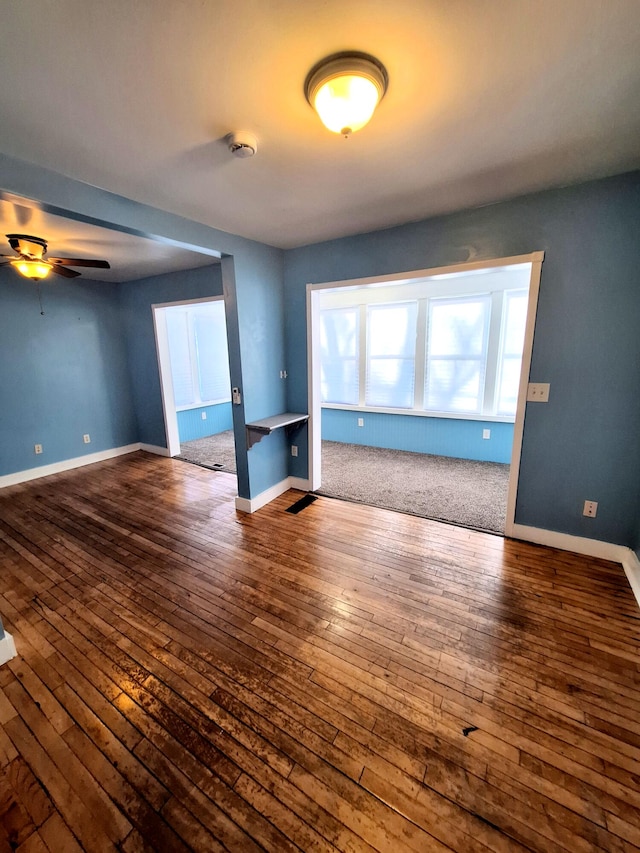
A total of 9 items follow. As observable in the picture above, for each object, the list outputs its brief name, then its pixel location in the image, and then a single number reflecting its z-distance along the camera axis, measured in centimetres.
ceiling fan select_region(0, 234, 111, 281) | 278
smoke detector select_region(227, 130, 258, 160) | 154
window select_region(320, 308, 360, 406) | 541
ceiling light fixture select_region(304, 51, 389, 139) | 116
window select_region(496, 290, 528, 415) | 420
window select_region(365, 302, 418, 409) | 495
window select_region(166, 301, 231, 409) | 555
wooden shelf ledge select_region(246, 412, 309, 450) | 303
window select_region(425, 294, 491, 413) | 447
